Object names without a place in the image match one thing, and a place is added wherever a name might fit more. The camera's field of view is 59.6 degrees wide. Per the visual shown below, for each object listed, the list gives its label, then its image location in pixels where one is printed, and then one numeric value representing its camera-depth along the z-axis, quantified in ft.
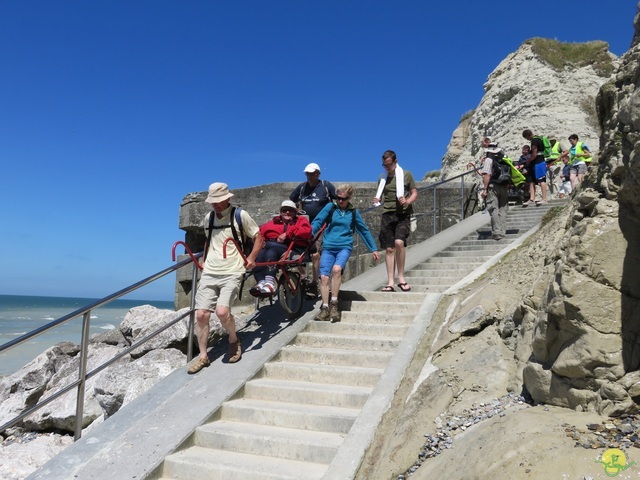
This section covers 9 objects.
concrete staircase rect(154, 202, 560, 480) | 12.62
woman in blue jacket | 19.30
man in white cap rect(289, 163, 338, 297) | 21.74
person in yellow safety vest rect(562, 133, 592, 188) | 36.96
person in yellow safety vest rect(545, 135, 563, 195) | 45.09
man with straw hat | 16.67
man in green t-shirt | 21.86
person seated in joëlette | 19.27
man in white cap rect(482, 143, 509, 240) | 28.58
